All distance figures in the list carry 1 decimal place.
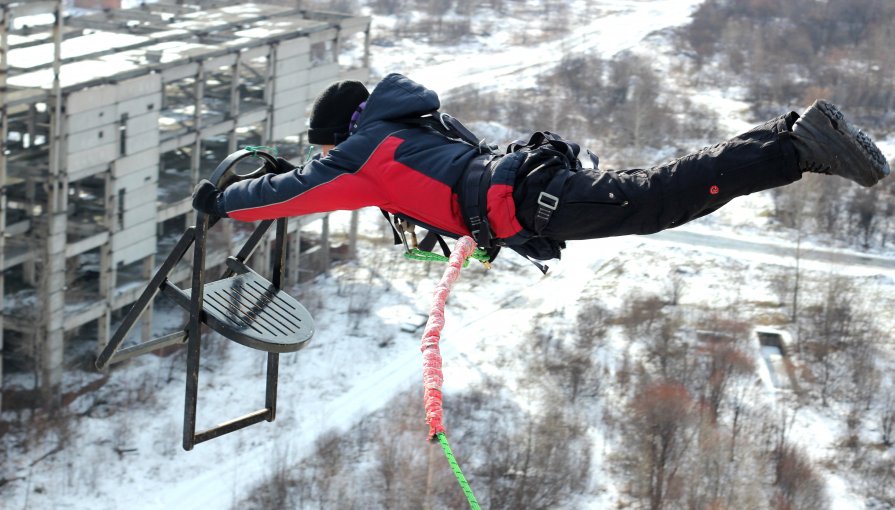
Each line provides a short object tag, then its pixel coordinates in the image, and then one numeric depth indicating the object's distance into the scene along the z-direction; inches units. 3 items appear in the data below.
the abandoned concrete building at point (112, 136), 951.0
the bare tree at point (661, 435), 999.0
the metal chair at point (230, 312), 280.2
